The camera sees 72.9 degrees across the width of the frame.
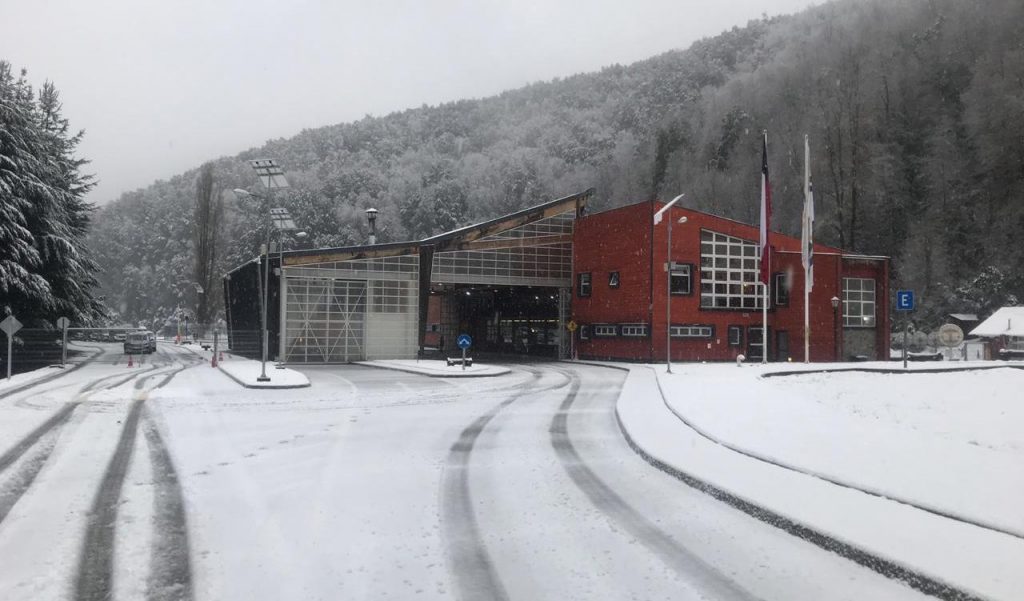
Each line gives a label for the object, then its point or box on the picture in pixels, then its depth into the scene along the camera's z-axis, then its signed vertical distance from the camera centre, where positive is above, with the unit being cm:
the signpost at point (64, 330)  3331 -34
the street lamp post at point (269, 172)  2844 +638
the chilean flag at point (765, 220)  3250 +523
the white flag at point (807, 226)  3300 +500
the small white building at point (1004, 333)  4947 -7
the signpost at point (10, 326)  2647 -11
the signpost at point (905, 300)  3347 +150
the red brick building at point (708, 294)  4303 +230
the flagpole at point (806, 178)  3318 +729
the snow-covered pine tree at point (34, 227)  3372 +507
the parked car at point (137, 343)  5141 -140
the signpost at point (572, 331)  4541 -20
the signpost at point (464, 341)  3189 -65
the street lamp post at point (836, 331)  4575 -4
